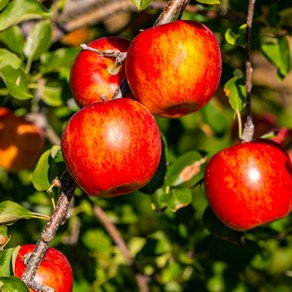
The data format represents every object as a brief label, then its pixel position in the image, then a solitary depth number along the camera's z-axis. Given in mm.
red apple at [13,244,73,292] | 1120
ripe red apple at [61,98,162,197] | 1110
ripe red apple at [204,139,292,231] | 1207
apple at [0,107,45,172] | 1445
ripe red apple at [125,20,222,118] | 1121
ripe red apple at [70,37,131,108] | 1173
